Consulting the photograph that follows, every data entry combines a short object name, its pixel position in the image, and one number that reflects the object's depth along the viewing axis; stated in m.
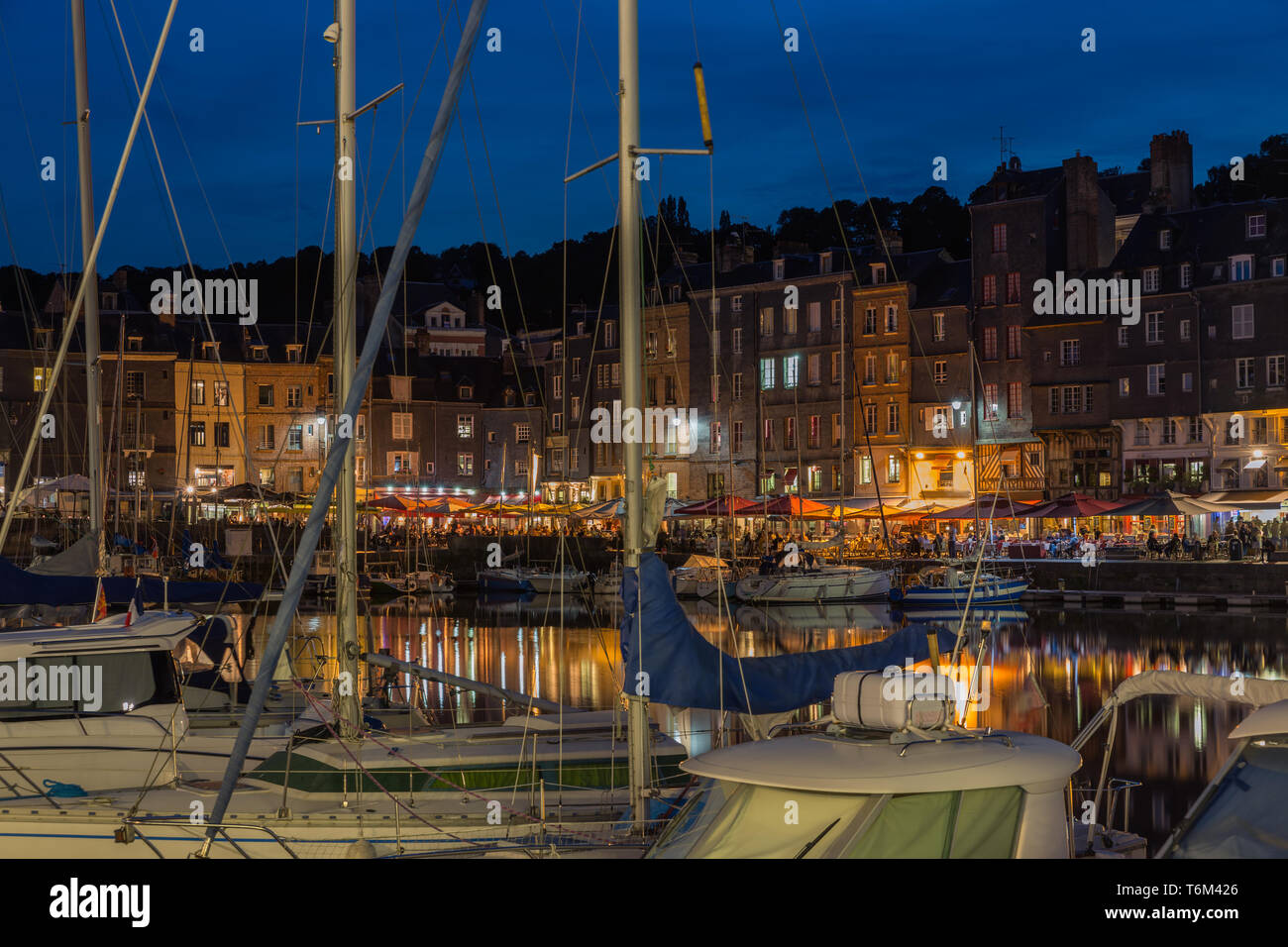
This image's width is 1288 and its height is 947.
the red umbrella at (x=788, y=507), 63.69
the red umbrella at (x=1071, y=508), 58.06
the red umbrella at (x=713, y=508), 65.15
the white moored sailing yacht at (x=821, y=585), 58.59
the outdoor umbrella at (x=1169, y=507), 56.75
